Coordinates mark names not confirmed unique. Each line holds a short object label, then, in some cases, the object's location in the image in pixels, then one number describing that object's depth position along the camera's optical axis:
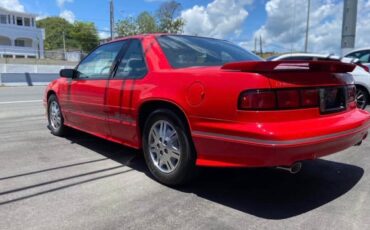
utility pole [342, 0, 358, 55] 17.05
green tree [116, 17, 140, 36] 51.91
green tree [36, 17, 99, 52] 88.50
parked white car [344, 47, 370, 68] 10.66
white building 53.97
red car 3.00
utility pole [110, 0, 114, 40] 36.28
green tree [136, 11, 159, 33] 49.28
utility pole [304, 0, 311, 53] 31.51
